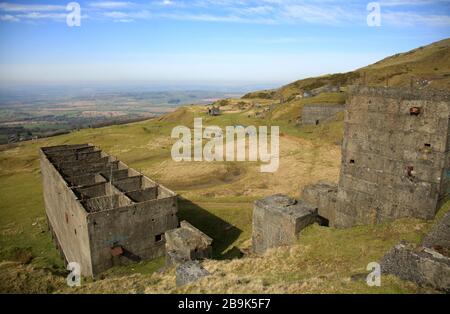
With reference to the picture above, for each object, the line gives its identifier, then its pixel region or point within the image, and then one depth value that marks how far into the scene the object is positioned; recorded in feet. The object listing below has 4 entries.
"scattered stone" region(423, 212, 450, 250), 40.09
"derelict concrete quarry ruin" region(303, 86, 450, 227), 48.45
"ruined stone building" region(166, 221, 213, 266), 55.67
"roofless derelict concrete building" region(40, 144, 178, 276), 59.21
